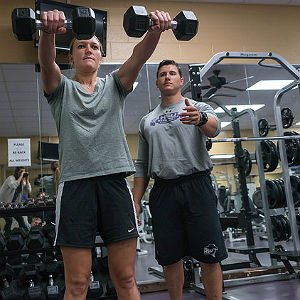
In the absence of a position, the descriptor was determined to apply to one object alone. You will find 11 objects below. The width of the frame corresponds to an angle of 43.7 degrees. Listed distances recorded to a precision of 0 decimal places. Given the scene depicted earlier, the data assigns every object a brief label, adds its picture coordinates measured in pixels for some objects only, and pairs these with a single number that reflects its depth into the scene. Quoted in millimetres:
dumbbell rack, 2529
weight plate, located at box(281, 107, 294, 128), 3484
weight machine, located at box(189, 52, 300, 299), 2629
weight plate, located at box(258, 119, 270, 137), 3586
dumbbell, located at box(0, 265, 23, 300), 2465
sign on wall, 3348
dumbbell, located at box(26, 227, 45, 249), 2576
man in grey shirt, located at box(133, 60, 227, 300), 1688
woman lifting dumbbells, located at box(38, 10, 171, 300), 1158
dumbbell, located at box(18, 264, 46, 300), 2488
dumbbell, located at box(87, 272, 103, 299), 2513
